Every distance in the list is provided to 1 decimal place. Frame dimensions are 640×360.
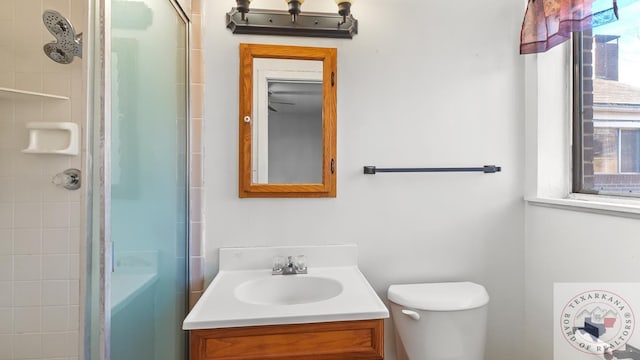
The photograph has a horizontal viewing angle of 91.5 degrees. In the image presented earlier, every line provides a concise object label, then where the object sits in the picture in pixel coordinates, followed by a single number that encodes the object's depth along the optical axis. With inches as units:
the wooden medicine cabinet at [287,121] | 53.8
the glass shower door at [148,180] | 32.6
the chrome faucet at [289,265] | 52.3
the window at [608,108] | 49.1
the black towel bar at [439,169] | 56.5
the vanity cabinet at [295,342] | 37.1
